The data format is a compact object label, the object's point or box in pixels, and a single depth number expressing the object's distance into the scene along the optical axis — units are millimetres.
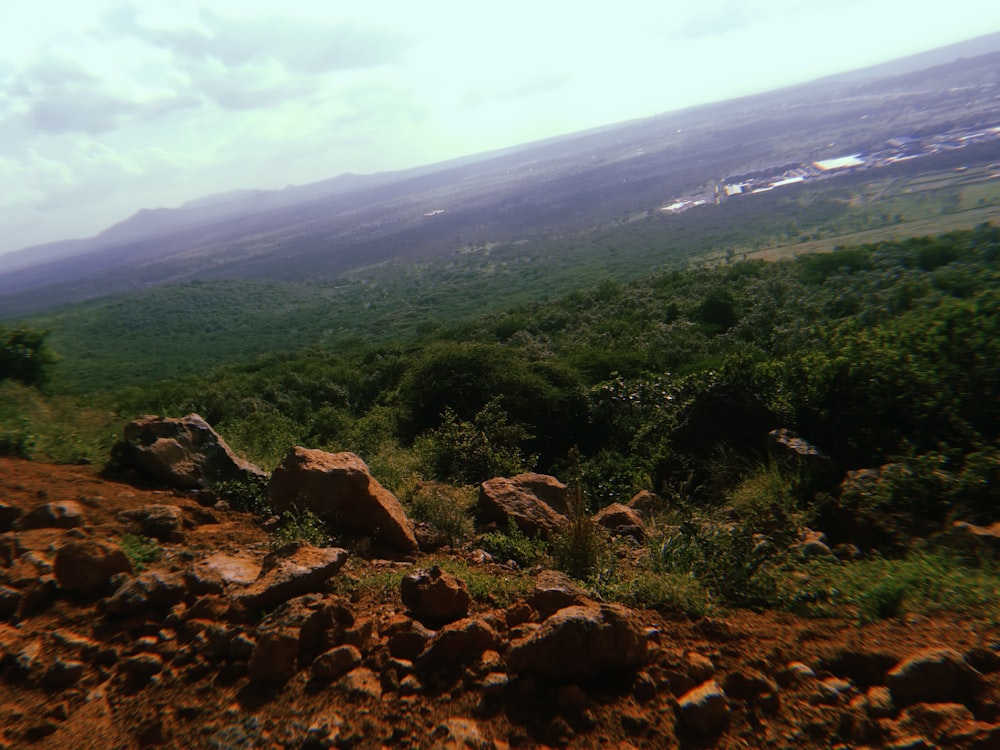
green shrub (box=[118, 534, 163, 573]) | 3902
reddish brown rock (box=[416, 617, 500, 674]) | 2885
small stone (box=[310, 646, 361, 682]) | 2805
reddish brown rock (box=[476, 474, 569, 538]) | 5477
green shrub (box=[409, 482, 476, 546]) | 5410
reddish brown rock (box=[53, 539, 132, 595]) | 3498
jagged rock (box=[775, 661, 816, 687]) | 2566
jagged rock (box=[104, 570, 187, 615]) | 3307
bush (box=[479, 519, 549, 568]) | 4660
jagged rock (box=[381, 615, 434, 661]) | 2979
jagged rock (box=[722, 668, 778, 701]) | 2535
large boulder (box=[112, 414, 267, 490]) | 5617
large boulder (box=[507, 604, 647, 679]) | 2725
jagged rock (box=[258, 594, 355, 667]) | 2975
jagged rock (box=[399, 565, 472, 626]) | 3312
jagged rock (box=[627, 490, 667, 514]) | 6445
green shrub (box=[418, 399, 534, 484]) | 8453
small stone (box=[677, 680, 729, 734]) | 2416
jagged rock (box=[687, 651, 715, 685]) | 2666
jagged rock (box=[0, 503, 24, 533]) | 4215
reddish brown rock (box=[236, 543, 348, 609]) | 3338
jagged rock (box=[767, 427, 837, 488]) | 5598
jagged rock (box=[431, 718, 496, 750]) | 2389
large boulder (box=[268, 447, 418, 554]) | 4938
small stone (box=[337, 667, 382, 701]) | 2691
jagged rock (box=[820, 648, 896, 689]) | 2549
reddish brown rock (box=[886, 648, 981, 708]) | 2371
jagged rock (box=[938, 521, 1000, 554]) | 3699
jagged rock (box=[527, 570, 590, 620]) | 3232
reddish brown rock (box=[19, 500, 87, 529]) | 4215
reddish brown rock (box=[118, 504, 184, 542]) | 4324
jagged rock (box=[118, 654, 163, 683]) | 2922
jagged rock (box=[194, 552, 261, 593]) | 3624
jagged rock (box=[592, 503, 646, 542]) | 5289
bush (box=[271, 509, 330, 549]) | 4410
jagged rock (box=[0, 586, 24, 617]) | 3348
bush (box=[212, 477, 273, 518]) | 5391
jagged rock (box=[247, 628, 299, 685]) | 2812
